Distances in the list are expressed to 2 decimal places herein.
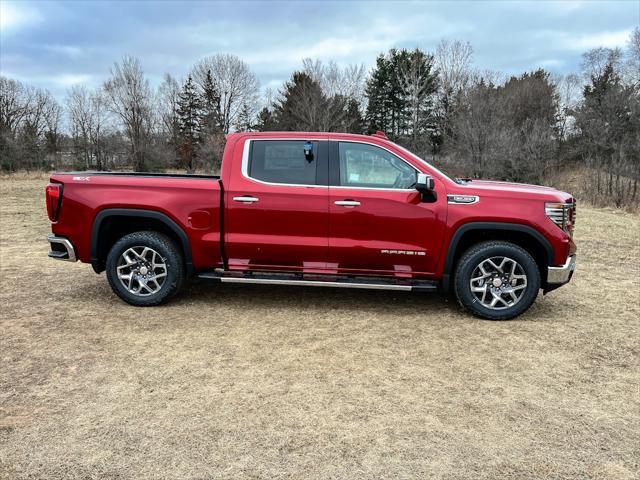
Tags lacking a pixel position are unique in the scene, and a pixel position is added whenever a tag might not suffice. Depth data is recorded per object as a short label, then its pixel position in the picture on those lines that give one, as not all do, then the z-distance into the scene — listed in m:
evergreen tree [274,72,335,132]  40.22
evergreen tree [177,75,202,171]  51.12
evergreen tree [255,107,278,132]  46.81
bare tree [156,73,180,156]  49.22
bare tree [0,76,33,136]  39.53
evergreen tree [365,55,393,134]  45.16
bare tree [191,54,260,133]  51.03
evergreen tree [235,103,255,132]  50.47
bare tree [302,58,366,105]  44.06
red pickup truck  4.77
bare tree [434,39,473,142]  42.19
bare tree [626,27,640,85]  30.89
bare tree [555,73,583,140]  34.72
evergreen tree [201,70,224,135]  49.59
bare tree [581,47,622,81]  35.66
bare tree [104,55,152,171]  45.41
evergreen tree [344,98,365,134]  43.12
